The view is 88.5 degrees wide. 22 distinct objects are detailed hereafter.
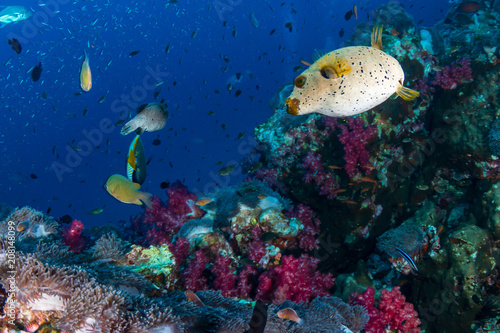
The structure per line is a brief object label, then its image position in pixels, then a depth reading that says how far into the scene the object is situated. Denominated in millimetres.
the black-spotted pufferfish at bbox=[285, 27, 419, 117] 1879
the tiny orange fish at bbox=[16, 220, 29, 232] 3812
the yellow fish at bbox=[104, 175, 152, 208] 3959
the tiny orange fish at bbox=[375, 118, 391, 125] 5375
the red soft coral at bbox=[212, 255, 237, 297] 3773
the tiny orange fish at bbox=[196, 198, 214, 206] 4957
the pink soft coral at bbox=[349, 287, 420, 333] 3467
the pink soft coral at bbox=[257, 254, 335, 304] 3533
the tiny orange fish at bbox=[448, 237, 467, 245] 4281
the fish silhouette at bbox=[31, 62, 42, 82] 5996
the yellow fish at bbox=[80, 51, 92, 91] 4770
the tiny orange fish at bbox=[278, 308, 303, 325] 2287
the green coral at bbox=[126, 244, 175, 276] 3480
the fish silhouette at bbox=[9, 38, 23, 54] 5791
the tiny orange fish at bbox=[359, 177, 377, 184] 4758
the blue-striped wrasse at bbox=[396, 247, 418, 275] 3756
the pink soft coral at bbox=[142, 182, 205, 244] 5328
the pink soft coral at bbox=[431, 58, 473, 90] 5266
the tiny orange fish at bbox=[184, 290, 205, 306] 2414
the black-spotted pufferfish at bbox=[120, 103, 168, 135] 4449
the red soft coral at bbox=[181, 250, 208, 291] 3754
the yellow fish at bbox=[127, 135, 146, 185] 3469
